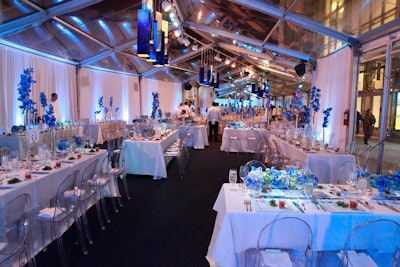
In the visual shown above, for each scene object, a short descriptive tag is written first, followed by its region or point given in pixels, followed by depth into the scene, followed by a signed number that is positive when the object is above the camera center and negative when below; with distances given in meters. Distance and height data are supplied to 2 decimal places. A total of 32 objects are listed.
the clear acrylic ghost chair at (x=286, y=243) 2.24 -0.98
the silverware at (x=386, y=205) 2.49 -0.76
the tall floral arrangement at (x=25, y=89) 4.95 +0.40
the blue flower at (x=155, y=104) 10.45 +0.35
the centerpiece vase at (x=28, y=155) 3.66 -0.55
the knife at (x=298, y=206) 2.42 -0.75
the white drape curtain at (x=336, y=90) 6.93 +0.66
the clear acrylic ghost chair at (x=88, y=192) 3.52 -0.97
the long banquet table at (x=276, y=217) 2.37 -0.86
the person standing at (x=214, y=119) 11.86 -0.17
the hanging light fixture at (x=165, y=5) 7.48 +2.71
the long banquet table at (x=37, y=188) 2.87 -0.77
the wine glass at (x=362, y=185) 2.81 -0.64
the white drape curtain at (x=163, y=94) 16.98 +1.22
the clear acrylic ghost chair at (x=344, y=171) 4.50 -0.86
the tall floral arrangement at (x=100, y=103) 12.08 +0.43
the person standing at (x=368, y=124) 8.60 -0.23
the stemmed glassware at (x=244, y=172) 3.05 -0.58
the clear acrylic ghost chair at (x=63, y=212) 2.96 -1.02
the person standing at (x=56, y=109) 9.16 +0.14
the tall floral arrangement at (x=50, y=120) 4.52 -0.10
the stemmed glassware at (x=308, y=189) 2.69 -0.65
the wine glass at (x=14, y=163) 3.56 -0.58
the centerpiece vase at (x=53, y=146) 4.32 -0.47
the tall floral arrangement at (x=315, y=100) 6.44 +0.35
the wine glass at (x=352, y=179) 3.02 -0.63
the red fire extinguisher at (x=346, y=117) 6.82 -0.03
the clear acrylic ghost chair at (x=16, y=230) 2.43 -1.03
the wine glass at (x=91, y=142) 5.12 -0.49
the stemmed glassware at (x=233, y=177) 3.00 -0.62
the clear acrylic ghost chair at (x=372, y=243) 2.23 -0.98
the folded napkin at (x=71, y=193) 3.41 -0.91
